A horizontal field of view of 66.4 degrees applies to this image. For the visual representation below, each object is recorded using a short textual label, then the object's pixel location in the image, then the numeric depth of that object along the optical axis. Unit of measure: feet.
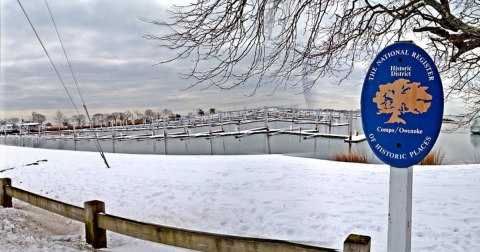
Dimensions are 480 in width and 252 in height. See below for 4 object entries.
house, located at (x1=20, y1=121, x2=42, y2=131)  199.35
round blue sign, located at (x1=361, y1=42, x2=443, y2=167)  7.13
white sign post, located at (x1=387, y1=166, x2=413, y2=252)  7.48
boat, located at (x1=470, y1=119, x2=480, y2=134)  89.51
